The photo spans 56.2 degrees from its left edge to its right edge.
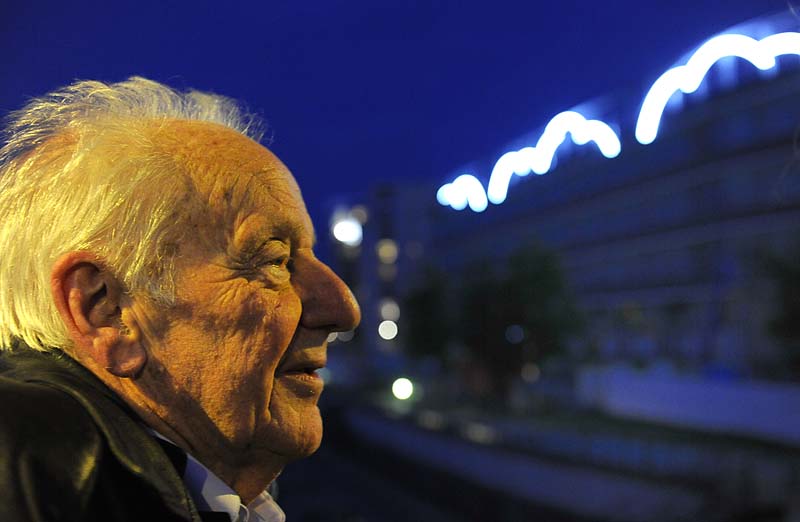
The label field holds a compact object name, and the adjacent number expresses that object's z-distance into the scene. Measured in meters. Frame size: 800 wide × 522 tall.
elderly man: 0.83
